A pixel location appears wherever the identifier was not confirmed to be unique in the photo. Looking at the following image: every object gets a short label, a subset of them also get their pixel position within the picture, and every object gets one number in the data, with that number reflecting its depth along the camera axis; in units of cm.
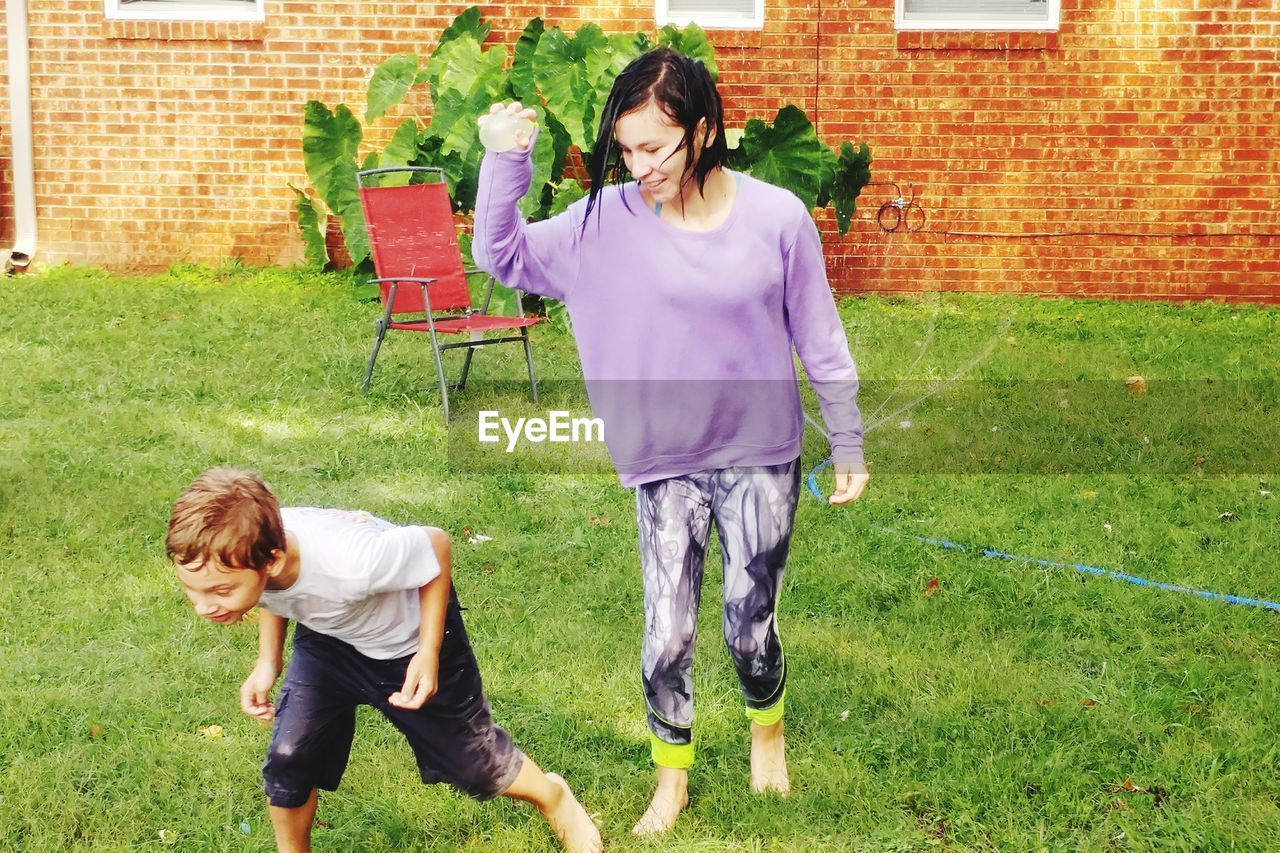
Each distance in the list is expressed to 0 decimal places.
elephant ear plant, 879
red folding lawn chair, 747
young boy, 234
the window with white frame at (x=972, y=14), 1037
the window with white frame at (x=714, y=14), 1038
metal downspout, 1053
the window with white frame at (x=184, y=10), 1058
